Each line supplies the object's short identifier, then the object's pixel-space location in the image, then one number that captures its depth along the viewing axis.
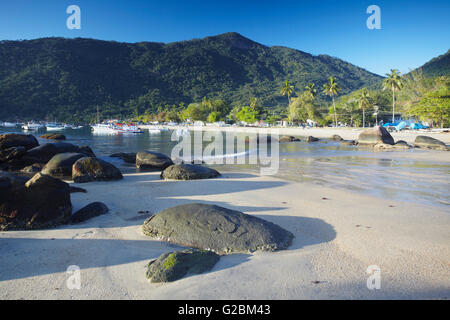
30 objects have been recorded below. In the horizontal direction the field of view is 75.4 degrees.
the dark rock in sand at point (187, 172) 11.64
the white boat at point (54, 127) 90.56
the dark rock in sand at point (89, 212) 6.19
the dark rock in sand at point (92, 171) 11.22
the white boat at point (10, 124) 102.19
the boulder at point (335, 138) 40.74
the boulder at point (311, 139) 37.85
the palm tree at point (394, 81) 65.88
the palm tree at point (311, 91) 86.44
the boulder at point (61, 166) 12.01
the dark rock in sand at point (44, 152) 15.29
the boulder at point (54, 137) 42.94
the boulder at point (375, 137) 28.65
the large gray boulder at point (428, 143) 25.94
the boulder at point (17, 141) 15.66
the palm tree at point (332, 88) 77.70
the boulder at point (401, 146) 25.60
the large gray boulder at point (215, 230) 4.73
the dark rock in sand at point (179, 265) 3.71
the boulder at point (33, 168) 13.63
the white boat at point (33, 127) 87.88
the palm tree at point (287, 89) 97.81
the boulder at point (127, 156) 18.80
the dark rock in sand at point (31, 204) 5.66
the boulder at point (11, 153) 14.60
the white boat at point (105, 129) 74.44
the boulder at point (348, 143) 31.92
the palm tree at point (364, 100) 67.62
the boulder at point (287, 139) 38.09
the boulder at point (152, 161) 15.14
